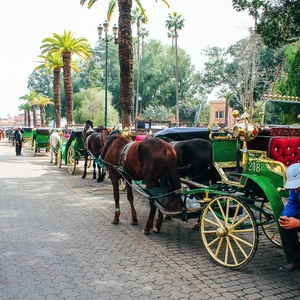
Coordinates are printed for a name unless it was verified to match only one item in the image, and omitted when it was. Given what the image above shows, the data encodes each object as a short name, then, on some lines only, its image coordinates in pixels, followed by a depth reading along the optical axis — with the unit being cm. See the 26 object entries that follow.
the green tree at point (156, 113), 5075
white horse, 1813
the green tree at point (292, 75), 2167
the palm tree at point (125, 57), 1548
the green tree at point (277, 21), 1491
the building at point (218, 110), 7588
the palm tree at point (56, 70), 3503
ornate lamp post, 2173
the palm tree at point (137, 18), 5788
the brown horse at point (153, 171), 614
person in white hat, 412
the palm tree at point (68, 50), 2927
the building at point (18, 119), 16738
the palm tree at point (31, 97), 6613
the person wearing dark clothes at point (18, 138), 2375
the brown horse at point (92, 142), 1189
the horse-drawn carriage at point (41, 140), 2297
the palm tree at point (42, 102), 5738
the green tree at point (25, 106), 7809
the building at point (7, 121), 17600
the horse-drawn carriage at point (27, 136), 3170
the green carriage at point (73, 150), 1436
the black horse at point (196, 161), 725
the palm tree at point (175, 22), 5109
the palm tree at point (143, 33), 5972
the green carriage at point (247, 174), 470
